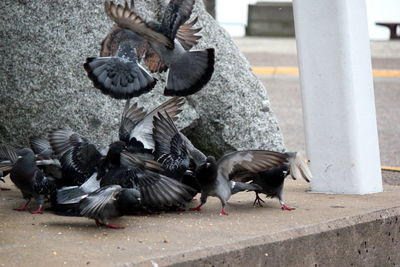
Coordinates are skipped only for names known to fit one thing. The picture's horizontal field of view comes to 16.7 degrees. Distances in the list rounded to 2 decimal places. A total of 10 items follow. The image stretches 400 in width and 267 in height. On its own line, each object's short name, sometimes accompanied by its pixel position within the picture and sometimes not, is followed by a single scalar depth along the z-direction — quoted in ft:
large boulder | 34.96
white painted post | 30.45
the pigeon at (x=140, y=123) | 29.71
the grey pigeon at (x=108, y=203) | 24.77
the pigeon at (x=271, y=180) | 28.49
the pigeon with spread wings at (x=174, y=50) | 27.50
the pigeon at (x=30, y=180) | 27.52
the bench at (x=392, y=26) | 110.02
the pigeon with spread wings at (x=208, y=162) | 27.67
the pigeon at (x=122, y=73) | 28.71
